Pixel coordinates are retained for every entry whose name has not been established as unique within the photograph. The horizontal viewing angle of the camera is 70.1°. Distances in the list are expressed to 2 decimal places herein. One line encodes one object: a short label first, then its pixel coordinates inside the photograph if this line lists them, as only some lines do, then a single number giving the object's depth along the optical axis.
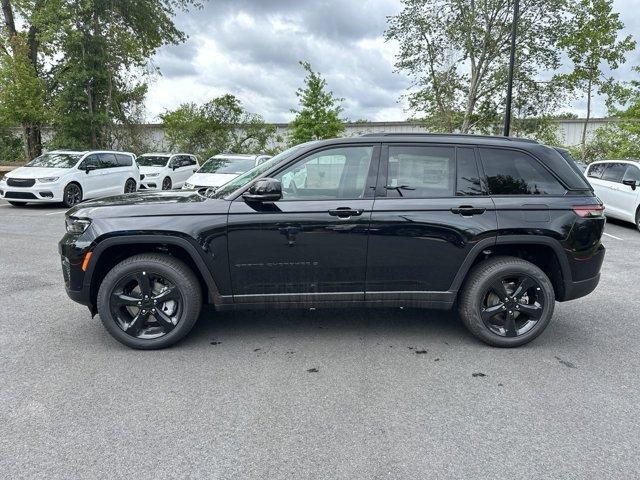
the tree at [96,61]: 19.00
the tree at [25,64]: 17.02
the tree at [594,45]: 18.11
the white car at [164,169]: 17.05
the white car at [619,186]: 10.78
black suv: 3.70
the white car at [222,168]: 12.83
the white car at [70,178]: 12.23
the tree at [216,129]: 25.11
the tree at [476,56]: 22.11
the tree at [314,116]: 21.16
